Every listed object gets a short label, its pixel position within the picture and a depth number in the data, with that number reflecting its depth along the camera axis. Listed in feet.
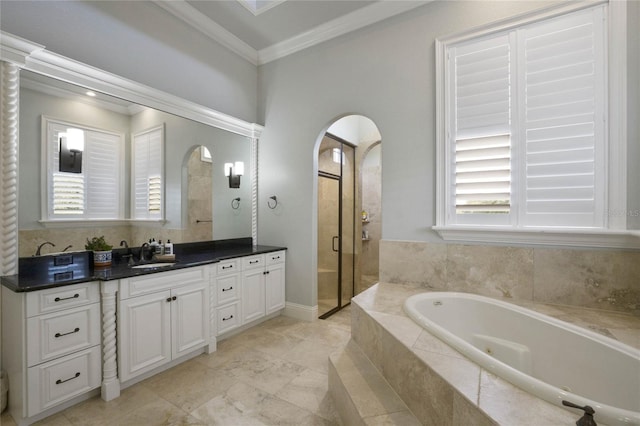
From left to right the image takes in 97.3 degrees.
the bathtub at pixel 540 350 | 3.64
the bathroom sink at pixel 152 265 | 7.13
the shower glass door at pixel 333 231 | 12.09
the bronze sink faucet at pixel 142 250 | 8.04
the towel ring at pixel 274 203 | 11.55
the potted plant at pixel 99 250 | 6.97
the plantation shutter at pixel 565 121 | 6.39
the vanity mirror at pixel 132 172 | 6.39
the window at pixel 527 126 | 6.44
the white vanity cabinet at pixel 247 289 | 8.79
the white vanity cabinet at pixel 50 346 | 5.29
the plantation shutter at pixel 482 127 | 7.32
